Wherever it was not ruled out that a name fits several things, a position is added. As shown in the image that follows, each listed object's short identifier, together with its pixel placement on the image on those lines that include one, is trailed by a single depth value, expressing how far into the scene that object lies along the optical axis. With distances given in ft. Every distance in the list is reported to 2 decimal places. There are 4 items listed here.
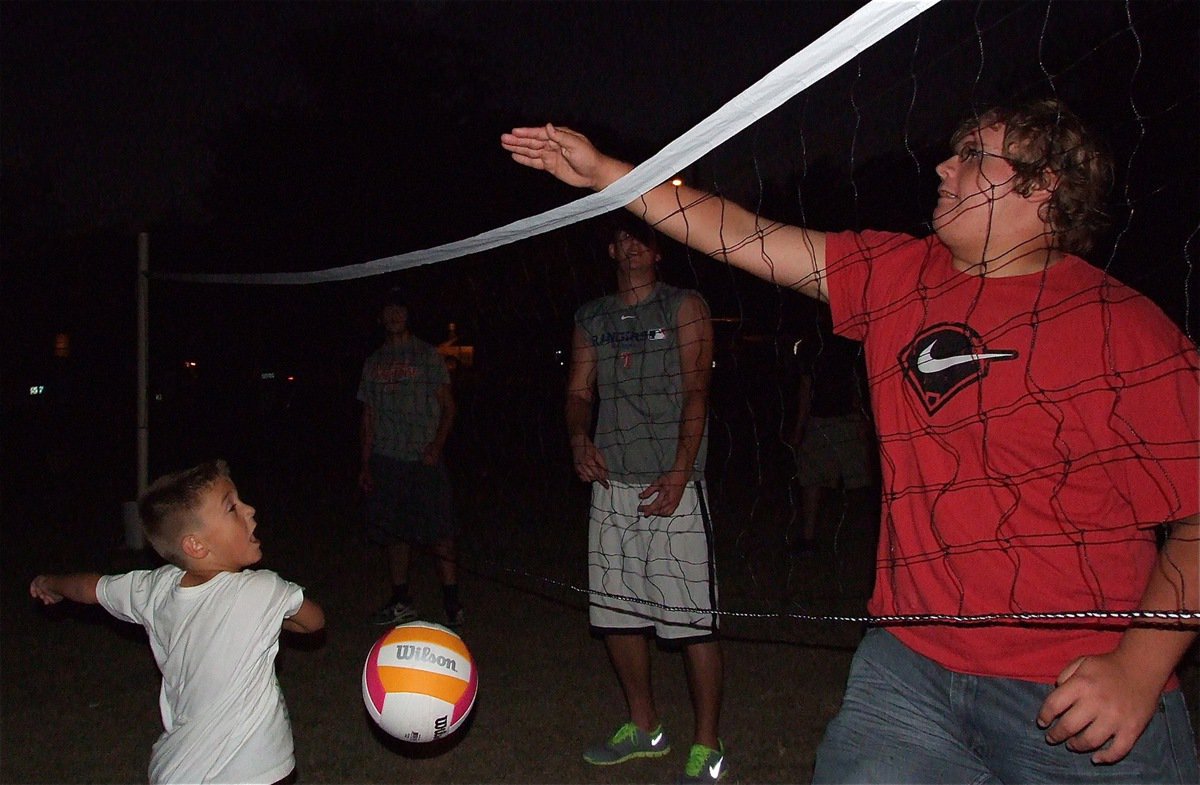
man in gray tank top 12.90
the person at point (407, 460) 19.65
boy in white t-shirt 9.32
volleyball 10.25
